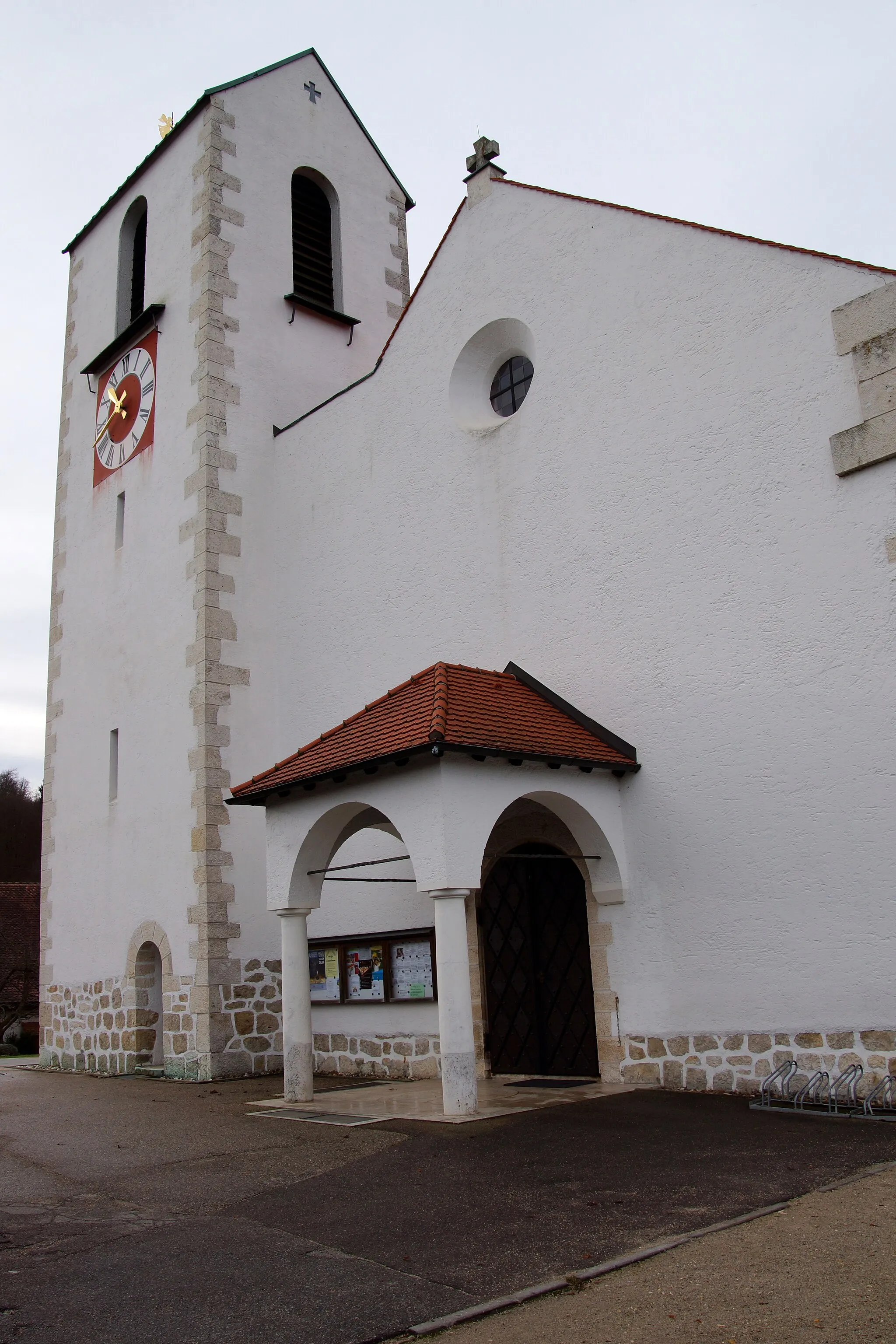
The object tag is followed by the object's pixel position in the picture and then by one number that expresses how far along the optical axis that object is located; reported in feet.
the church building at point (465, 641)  25.99
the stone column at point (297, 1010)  30.17
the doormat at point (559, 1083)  29.76
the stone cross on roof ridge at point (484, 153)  37.81
